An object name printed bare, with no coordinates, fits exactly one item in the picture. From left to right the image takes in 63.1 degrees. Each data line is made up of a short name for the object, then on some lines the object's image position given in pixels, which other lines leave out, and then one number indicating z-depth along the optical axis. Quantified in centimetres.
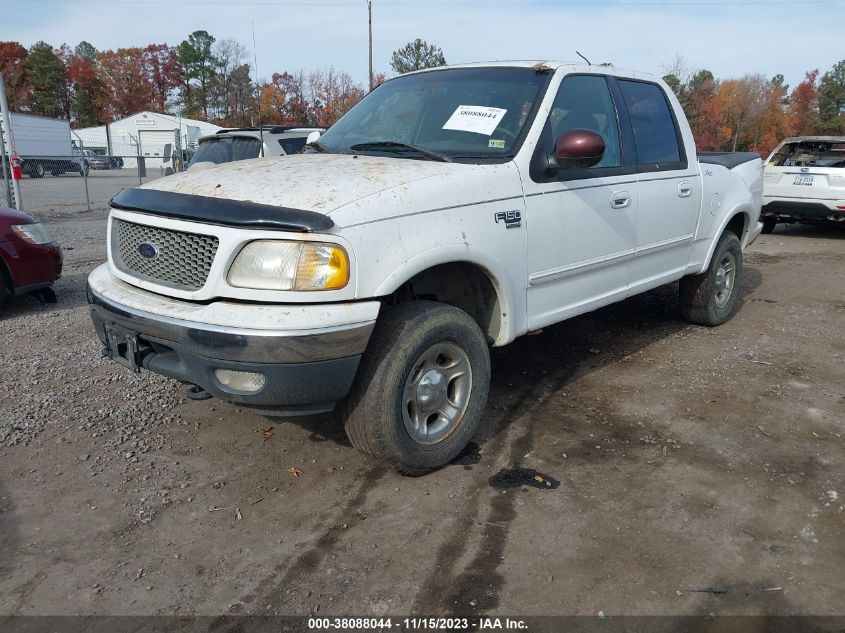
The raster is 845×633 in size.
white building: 5504
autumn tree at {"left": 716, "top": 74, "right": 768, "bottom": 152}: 5341
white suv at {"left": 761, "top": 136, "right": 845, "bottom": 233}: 1097
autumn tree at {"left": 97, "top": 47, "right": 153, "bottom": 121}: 7800
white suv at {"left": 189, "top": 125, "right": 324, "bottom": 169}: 883
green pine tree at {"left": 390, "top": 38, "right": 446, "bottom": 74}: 5584
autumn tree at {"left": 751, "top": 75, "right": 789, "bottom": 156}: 5581
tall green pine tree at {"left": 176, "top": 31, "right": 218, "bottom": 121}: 7475
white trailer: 3509
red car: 609
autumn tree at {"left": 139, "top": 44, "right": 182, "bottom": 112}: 7806
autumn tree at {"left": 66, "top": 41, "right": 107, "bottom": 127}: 7681
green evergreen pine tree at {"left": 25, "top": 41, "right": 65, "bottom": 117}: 7638
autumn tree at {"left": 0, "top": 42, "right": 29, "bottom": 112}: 7638
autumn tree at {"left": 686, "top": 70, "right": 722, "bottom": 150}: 4881
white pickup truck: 286
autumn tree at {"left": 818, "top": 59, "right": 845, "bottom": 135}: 5956
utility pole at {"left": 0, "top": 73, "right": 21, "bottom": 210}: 1366
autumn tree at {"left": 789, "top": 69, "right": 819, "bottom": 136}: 6047
